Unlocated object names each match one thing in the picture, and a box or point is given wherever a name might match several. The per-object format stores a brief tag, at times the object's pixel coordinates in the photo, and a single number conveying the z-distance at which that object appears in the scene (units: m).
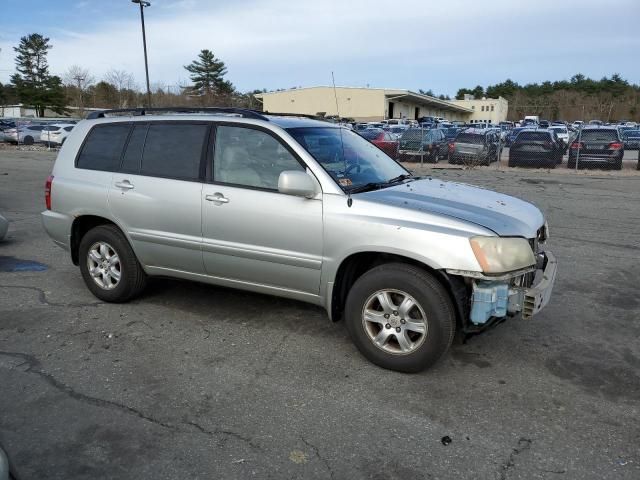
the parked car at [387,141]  21.61
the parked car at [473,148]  20.70
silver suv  3.65
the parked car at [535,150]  19.69
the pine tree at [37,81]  76.69
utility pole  30.12
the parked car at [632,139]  33.78
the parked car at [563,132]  34.44
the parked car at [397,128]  36.72
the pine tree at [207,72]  78.25
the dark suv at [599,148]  18.67
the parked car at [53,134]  31.74
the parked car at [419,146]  22.08
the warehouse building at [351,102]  66.00
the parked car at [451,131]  31.45
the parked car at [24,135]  34.47
